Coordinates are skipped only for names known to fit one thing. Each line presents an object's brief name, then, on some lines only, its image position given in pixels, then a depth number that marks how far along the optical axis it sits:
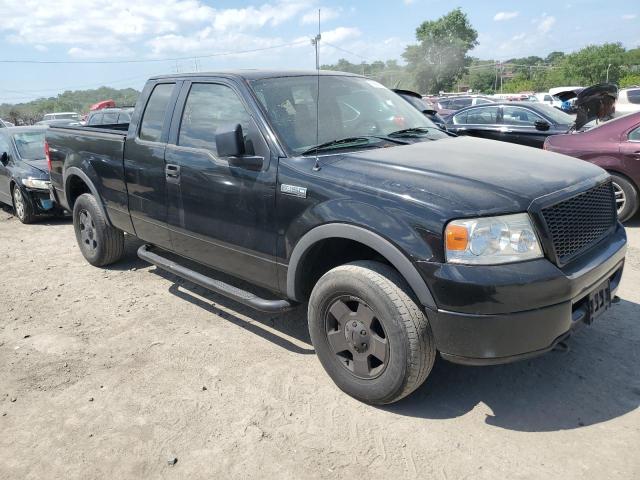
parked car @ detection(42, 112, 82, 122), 29.84
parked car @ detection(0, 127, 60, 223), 8.04
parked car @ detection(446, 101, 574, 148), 9.20
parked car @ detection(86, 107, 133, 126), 12.26
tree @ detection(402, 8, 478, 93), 85.81
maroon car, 6.38
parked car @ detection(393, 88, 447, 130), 8.22
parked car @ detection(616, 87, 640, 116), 15.09
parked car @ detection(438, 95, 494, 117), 21.36
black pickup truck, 2.56
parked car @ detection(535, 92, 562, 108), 27.39
